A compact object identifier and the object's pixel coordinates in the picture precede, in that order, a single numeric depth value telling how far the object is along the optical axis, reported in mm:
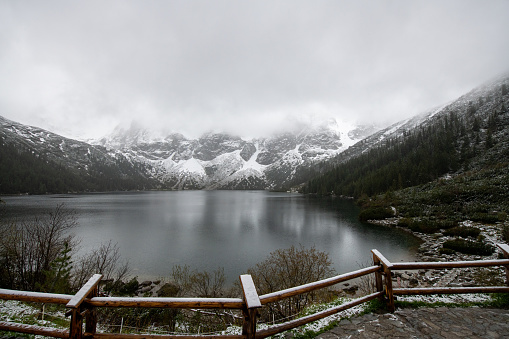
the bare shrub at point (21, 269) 15836
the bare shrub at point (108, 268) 19727
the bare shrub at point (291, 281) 13591
